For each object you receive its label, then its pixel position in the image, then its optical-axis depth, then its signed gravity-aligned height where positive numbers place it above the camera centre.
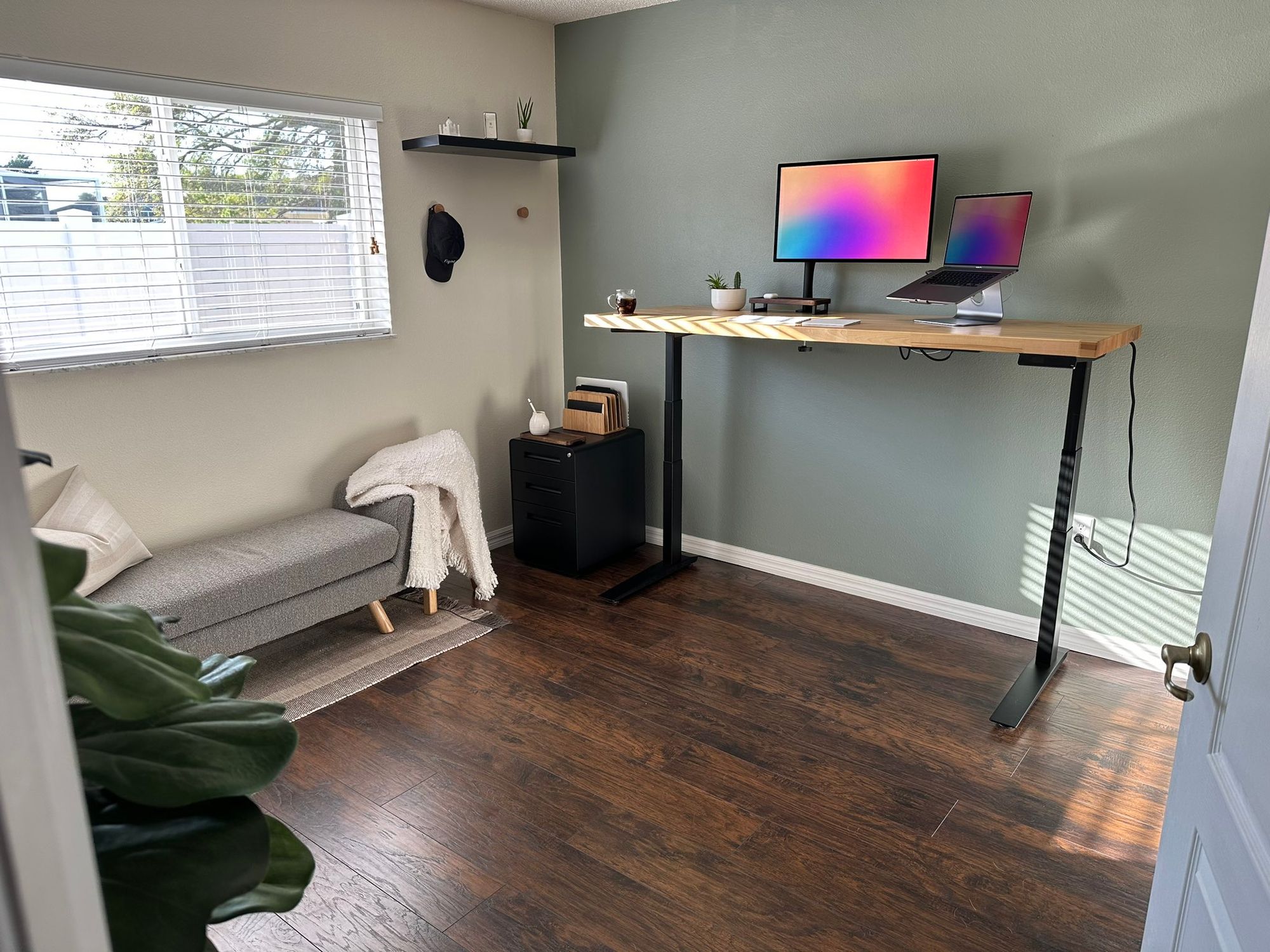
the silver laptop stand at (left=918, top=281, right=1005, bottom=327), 2.93 -0.16
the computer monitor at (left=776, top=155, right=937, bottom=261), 3.08 +0.17
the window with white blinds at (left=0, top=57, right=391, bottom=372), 2.64 +0.13
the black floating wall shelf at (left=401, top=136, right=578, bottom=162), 3.46 +0.44
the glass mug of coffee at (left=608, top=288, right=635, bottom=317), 3.56 -0.17
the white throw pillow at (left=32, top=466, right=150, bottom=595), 2.62 -0.78
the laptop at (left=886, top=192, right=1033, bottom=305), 2.75 +0.04
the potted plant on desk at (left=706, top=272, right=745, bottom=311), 3.48 -0.14
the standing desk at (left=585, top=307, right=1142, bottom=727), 2.46 -0.24
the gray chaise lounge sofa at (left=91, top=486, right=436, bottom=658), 2.64 -0.98
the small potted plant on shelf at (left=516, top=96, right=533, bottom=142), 3.88 +0.61
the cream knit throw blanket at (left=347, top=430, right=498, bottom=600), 3.32 -0.88
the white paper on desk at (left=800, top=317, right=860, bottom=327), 2.93 -0.20
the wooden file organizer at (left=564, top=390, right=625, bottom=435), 3.97 -0.66
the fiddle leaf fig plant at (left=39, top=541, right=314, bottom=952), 0.59 -0.35
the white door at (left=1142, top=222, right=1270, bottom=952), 0.87 -0.50
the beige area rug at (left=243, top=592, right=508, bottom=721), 2.88 -1.35
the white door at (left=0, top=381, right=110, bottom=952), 0.42 -0.25
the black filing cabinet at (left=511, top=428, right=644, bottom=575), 3.77 -1.01
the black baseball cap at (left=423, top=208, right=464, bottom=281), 3.70 +0.07
